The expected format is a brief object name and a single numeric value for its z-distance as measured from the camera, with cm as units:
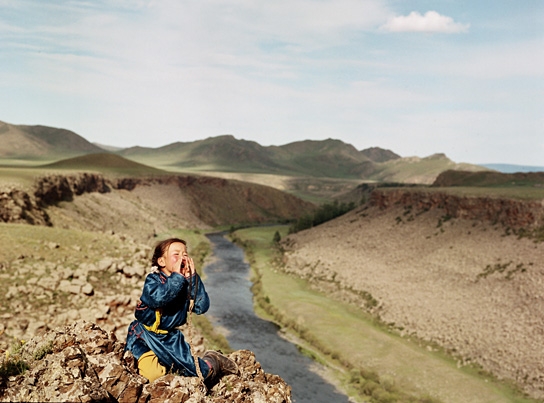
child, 827
